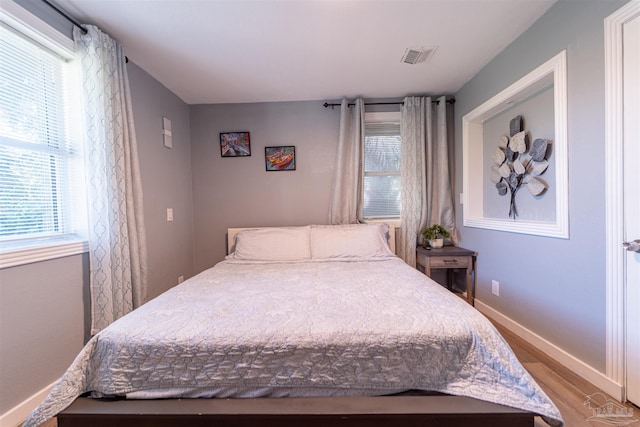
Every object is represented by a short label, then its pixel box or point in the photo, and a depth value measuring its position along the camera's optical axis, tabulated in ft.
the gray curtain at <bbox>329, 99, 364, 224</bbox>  8.86
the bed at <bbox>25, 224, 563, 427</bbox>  3.03
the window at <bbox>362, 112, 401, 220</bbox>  9.50
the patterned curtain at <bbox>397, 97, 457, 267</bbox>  8.81
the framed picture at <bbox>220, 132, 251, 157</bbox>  9.21
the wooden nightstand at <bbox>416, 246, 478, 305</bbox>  7.92
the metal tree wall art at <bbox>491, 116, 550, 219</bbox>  5.84
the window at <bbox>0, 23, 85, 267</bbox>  4.22
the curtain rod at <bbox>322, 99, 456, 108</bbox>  8.92
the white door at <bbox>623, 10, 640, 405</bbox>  3.88
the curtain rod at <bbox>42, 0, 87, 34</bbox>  4.69
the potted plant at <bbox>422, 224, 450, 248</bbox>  8.56
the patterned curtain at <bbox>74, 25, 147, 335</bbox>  5.17
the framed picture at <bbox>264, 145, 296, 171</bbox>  9.22
